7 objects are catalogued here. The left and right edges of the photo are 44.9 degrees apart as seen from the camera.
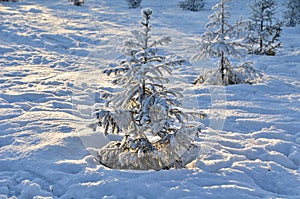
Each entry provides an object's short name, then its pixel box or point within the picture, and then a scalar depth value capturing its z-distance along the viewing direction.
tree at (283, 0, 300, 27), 15.74
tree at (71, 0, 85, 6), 19.31
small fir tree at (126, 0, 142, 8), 19.67
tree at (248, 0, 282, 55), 11.14
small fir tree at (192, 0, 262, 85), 7.88
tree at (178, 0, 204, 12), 19.70
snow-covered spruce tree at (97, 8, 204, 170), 3.98
